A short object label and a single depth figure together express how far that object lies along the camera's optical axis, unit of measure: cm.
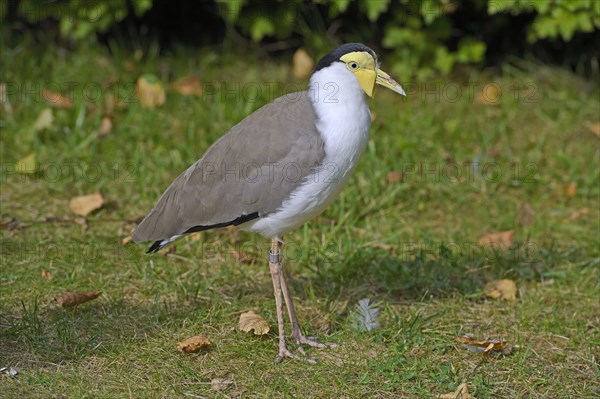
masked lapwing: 840
